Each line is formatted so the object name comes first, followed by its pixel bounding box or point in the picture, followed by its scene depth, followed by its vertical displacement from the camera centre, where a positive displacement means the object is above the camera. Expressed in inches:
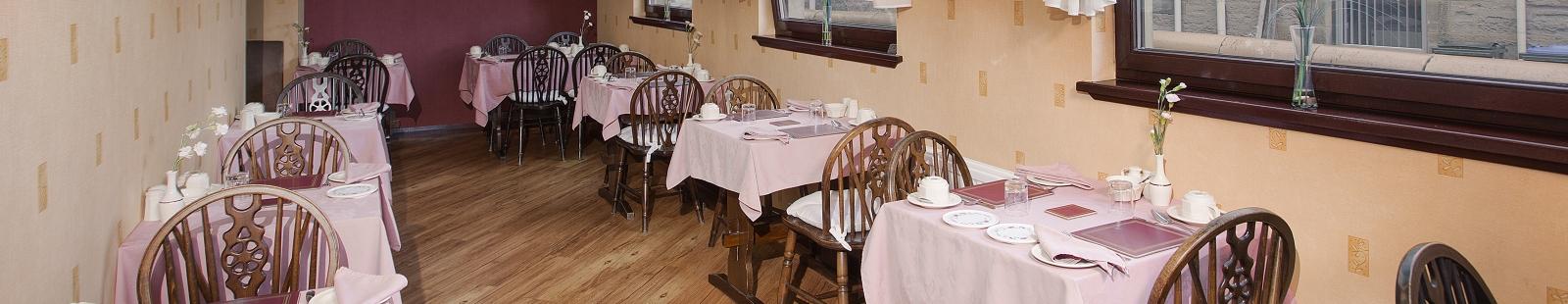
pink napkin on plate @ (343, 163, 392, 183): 116.8 -2.0
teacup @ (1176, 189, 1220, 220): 92.2 -5.6
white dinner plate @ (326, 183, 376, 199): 108.9 -4.0
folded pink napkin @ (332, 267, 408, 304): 69.7 -9.3
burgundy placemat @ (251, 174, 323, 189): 115.6 -3.2
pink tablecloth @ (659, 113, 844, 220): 141.8 -1.8
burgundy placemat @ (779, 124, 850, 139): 147.8 +2.5
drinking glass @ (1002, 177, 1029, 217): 98.8 -4.9
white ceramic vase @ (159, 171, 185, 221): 98.9 -4.4
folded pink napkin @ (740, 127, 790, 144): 144.4 +2.0
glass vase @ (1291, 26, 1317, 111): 94.4 +6.7
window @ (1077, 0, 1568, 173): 81.0 +6.5
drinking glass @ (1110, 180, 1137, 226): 96.7 -5.0
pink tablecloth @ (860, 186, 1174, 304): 78.4 -10.3
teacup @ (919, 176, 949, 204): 99.5 -4.1
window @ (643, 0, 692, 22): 265.4 +38.0
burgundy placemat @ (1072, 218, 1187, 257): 83.2 -7.9
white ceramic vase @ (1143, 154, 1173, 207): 97.3 -4.3
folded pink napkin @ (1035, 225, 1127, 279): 78.3 -8.3
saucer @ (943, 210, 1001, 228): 91.7 -6.6
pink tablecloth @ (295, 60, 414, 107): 275.6 +18.2
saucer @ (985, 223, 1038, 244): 85.8 -7.5
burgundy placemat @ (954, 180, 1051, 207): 102.1 -4.8
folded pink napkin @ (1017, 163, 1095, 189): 109.1 -3.0
